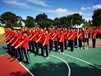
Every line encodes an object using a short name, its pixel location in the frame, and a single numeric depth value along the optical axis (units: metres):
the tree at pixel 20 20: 40.38
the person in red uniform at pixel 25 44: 4.99
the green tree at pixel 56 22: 42.32
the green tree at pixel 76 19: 39.98
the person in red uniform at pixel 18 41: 5.38
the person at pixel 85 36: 7.28
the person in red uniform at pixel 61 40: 6.51
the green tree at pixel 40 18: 47.24
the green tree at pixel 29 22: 39.56
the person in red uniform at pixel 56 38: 6.95
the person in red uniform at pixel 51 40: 7.38
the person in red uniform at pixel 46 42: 5.70
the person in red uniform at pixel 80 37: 7.59
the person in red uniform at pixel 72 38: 6.99
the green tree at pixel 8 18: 41.56
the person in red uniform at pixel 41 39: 5.97
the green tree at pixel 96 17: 26.12
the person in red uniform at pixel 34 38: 6.74
